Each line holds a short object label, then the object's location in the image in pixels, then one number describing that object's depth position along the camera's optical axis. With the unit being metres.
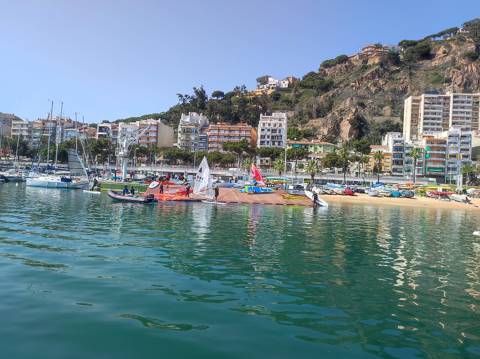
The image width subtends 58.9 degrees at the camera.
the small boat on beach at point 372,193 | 96.38
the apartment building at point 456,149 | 145.25
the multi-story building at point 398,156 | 150.12
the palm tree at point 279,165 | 128.38
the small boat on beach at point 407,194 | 98.00
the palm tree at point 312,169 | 115.50
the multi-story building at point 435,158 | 145.75
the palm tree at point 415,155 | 128.50
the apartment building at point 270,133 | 174.38
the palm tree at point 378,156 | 130.73
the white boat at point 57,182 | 78.88
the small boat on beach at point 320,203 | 61.12
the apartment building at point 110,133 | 194.69
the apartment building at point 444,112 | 183.50
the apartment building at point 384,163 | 152.39
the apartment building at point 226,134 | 175.38
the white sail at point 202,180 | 54.32
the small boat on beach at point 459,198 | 89.56
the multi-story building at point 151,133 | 183.38
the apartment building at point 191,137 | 182.25
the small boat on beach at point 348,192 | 95.46
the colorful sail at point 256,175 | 70.81
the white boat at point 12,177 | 95.81
